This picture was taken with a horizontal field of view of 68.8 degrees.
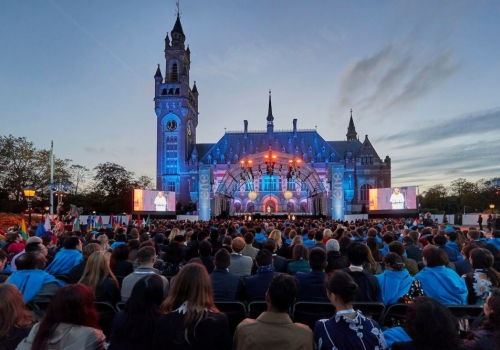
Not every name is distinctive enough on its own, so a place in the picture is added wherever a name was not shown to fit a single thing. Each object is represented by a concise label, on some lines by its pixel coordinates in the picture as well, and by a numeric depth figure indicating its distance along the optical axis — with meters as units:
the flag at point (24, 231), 12.29
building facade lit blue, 61.88
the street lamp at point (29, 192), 20.69
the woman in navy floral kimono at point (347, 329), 2.81
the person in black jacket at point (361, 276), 4.50
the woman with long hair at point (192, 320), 2.95
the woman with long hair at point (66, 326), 2.76
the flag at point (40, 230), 12.26
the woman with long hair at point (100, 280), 4.74
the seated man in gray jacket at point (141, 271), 4.70
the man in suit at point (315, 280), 4.85
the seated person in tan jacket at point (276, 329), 2.81
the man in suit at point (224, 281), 4.83
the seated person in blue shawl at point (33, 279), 4.62
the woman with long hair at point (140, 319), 3.23
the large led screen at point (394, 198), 33.22
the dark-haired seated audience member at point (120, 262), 6.04
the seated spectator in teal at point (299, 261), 6.32
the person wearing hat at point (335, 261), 6.26
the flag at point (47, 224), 14.47
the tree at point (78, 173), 65.81
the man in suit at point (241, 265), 6.48
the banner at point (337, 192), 38.03
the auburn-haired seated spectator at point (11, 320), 2.91
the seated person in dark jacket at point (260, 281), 4.92
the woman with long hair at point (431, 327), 2.51
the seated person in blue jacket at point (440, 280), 4.60
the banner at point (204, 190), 37.84
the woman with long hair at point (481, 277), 4.75
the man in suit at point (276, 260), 6.72
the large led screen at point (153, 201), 31.11
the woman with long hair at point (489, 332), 2.67
